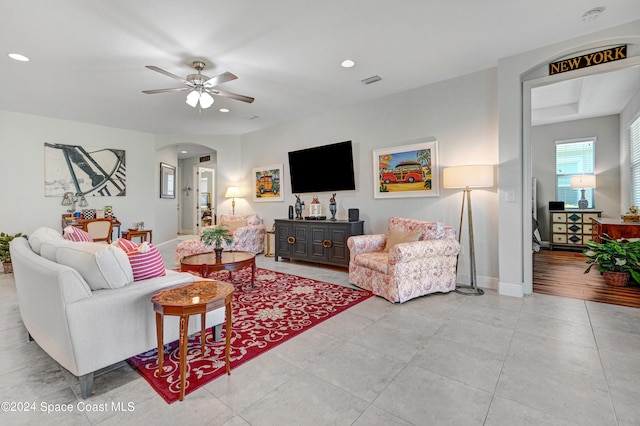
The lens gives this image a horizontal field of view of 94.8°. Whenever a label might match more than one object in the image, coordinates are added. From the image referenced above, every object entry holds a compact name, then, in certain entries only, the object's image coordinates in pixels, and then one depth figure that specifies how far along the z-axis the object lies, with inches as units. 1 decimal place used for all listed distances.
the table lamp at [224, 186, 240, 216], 264.2
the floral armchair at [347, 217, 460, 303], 125.1
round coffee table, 132.0
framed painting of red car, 162.4
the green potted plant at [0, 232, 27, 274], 177.9
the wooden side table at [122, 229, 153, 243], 224.2
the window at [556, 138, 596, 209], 246.2
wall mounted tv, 197.0
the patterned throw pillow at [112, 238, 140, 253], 86.3
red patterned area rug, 73.9
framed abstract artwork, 213.8
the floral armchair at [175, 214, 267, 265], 226.2
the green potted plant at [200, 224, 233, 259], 141.3
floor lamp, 133.6
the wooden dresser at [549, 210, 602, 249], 236.5
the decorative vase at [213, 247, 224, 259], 142.9
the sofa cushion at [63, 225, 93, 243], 118.7
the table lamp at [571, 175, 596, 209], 237.8
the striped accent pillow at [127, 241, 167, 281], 79.8
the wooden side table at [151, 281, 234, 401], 64.8
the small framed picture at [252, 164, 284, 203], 242.2
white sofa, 64.1
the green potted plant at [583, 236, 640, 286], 140.5
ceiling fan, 129.8
